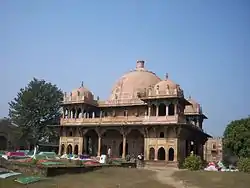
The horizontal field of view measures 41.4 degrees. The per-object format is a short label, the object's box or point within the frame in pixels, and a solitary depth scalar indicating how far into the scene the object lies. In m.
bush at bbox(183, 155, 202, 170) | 29.33
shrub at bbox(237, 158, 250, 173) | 25.89
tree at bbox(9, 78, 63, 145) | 48.50
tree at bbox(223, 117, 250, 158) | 37.31
